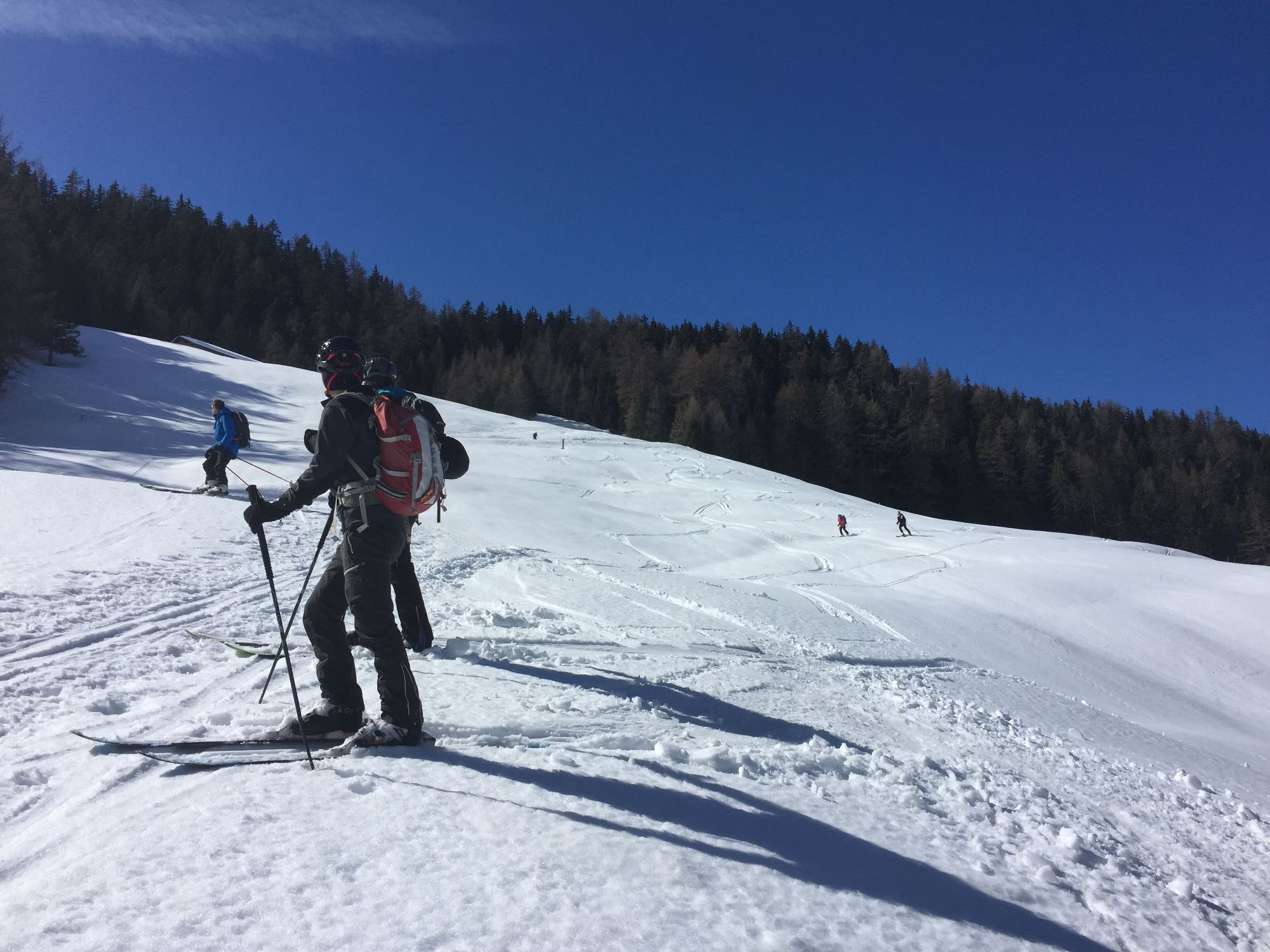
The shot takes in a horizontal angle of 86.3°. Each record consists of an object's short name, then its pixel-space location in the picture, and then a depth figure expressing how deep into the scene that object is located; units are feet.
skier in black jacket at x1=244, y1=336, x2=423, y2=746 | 11.19
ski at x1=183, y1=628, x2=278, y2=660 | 15.94
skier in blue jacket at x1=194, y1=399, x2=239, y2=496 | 39.32
